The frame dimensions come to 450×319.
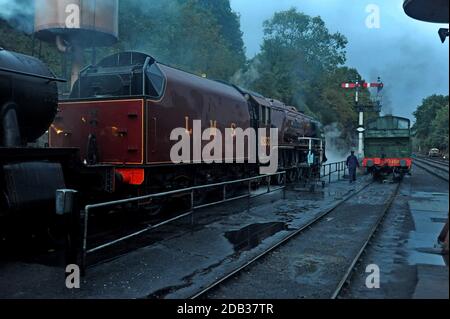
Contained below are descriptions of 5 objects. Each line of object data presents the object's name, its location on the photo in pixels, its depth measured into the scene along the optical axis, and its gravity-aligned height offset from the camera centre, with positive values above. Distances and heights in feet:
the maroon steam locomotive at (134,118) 29.14 +2.34
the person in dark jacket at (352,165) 68.33 -1.71
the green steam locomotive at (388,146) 73.72 +1.25
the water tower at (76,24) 40.98 +11.62
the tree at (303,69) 121.60 +25.51
